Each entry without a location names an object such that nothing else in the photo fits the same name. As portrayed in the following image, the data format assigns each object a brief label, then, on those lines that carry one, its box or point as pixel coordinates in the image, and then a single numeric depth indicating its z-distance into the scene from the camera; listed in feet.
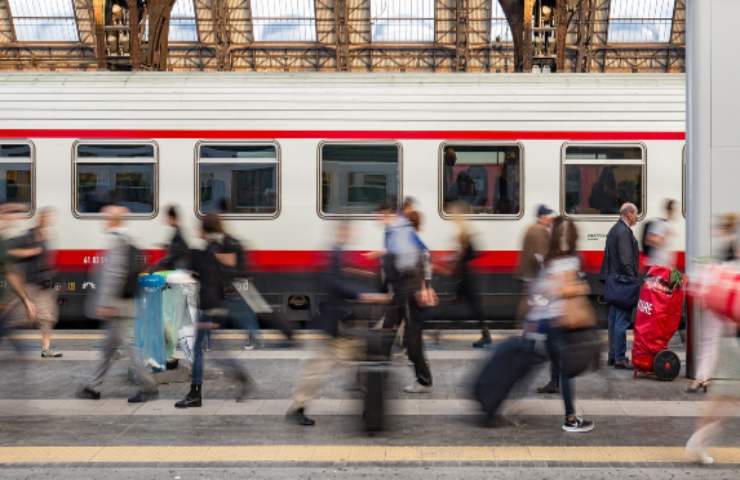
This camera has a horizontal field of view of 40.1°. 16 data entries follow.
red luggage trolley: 32.68
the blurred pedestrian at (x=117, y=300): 29.22
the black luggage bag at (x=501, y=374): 25.72
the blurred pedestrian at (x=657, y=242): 33.35
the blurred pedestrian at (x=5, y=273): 27.58
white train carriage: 44.62
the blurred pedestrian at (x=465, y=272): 37.01
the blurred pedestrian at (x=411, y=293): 30.22
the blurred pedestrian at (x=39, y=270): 31.82
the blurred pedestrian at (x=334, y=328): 25.62
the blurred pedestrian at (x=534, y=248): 35.36
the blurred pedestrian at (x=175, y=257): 29.07
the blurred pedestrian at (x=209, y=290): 28.22
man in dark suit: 34.88
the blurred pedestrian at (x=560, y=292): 25.25
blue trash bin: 31.89
